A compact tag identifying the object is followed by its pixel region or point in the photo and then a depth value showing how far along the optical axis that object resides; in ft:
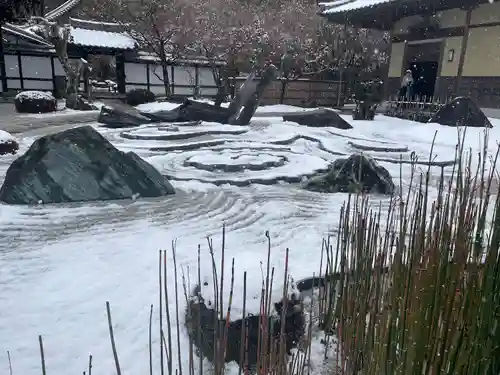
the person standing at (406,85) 35.86
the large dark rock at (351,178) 13.02
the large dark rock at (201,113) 26.89
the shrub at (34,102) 33.76
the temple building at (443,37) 28.96
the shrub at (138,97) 42.88
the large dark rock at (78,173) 11.39
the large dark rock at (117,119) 26.14
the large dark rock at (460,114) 25.72
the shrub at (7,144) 17.56
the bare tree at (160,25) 45.24
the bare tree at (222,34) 47.52
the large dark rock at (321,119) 27.94
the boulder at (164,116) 27.03
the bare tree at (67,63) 36.31
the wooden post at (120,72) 50.52
